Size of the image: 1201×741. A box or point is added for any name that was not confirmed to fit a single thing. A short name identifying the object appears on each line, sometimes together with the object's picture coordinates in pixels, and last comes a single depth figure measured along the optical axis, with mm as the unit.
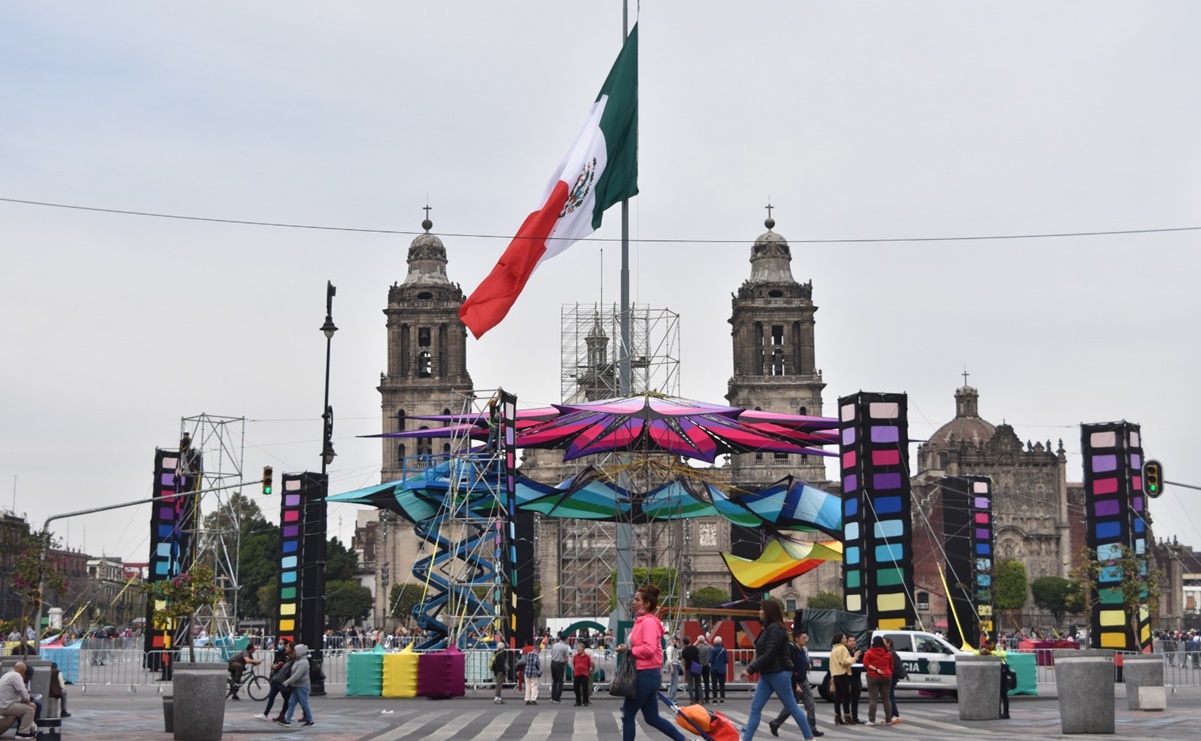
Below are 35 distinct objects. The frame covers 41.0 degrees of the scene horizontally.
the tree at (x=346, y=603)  122000
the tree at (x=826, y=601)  101062
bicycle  33188
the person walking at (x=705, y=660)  29094
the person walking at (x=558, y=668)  31234
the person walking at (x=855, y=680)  23656
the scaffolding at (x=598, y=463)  85875
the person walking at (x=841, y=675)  23562
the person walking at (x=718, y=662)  29172
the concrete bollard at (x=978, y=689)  24172
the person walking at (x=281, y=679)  23766
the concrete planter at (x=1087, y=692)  19750
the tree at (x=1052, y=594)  107125
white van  31000
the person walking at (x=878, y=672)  23344
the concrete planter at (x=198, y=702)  20438
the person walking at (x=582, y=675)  30047
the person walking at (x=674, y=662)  28828
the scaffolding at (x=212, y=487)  45906
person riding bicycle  32875
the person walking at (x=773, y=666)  16391
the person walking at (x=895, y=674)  24003
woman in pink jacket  15102
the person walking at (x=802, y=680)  19844
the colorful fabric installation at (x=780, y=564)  47875
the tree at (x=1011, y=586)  99750
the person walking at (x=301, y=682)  23547
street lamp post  38944
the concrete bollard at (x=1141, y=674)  24797
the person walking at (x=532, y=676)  30625
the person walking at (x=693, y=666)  28266
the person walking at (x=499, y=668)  30703
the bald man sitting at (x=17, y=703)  18750
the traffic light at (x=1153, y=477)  36094
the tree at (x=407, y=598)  107000
